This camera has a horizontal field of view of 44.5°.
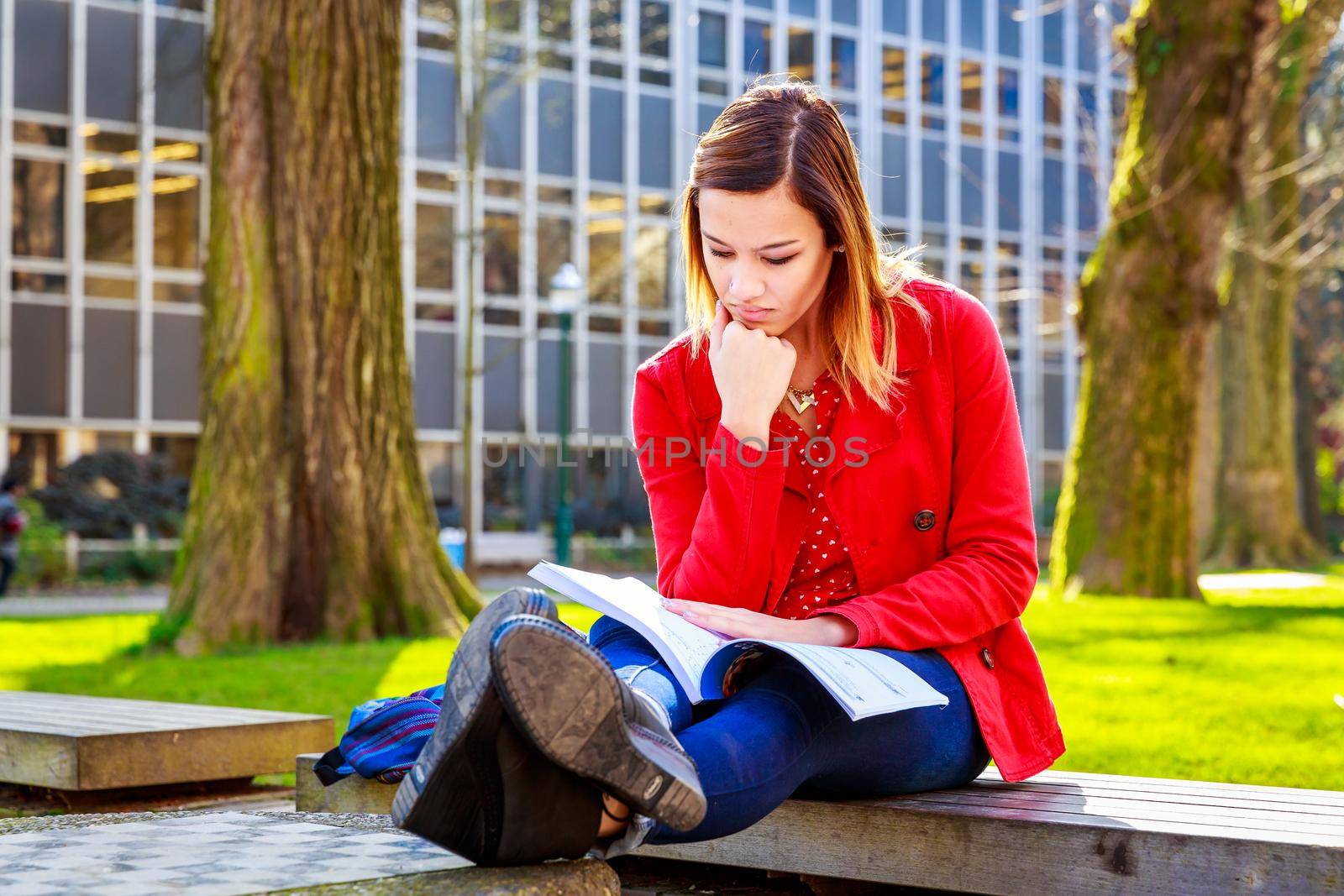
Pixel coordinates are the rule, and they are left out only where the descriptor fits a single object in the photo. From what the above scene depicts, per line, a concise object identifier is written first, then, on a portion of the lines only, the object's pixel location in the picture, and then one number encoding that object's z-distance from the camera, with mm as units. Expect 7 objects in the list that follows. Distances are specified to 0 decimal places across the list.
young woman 3002
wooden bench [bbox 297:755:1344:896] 2518
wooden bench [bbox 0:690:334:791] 4176
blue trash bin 24173
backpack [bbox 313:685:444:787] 3223
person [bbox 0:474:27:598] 18953
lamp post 20469
